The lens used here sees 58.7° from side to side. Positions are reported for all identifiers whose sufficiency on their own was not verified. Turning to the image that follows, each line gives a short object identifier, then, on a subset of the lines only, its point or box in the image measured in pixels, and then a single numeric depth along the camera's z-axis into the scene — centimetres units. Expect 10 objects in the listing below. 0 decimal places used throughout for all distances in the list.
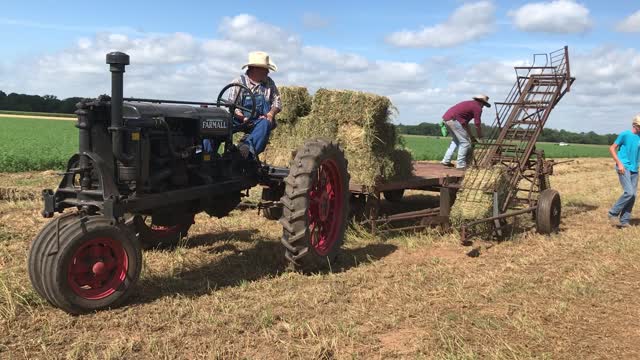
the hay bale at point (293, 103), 804
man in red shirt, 965
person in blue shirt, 830
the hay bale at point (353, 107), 704
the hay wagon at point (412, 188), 691
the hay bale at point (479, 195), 707
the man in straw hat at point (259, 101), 554
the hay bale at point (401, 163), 736
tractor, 372
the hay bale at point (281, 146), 797
